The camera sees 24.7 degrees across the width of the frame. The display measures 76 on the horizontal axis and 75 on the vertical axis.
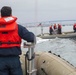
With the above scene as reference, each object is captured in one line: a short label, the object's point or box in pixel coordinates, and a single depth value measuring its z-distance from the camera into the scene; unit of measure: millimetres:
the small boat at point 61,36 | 16016
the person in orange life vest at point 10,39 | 2198
